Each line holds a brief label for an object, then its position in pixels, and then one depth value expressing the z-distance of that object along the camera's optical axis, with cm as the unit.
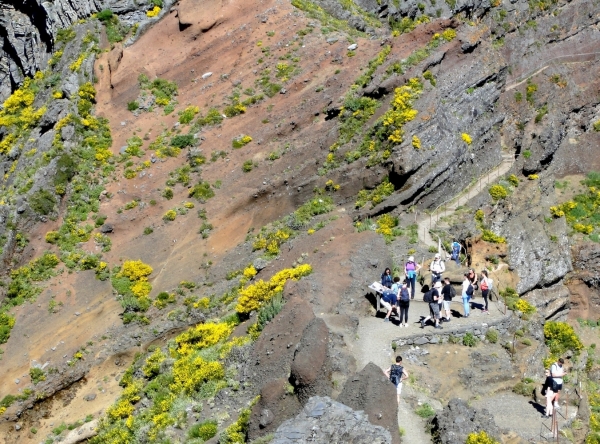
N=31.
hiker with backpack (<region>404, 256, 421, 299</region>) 2455
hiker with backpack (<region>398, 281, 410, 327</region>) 2181
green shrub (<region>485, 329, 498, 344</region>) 2205
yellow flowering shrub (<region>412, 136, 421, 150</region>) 3256
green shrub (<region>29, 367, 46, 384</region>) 3063
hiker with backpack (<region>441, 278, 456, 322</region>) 2231
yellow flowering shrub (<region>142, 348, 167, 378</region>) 2659
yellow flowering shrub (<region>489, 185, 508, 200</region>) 3350
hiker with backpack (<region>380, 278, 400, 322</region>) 2247
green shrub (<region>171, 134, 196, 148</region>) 3926
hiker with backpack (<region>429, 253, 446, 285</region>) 2397
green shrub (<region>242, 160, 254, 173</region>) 3689
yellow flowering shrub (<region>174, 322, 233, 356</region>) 2608
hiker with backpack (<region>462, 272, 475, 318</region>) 2264
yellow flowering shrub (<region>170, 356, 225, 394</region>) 2248
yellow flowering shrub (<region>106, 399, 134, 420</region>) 2508
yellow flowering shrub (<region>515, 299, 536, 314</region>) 2478
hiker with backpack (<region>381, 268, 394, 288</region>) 2328
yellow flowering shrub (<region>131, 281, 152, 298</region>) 3328
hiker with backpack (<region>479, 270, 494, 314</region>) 2327
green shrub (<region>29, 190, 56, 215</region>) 3694
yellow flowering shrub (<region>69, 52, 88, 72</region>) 4286
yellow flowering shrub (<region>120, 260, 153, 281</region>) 3409
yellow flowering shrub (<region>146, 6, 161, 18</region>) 4628
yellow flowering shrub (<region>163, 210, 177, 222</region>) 3612
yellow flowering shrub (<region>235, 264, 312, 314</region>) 2610
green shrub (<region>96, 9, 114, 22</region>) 4559
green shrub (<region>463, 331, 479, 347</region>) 2169
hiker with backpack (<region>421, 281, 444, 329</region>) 2175
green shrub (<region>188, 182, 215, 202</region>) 3666
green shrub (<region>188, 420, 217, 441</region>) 1961
